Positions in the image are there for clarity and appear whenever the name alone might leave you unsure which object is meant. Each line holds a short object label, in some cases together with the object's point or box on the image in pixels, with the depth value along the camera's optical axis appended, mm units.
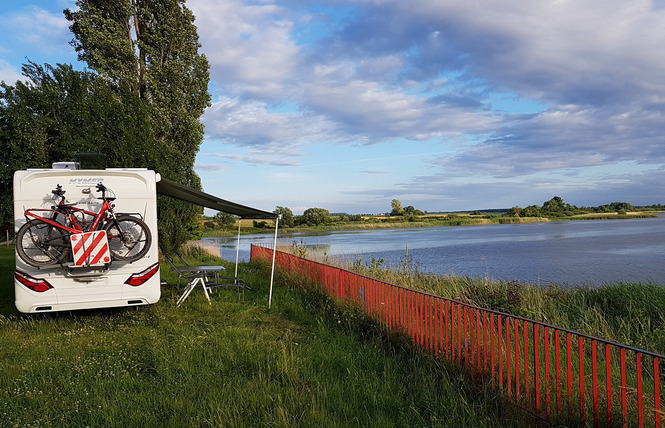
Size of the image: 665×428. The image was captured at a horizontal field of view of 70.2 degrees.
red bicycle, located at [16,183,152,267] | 6848
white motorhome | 6875
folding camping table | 9148
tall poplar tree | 17641
